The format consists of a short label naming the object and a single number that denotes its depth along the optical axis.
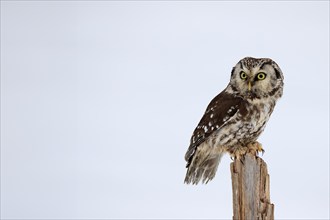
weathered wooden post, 8.94
